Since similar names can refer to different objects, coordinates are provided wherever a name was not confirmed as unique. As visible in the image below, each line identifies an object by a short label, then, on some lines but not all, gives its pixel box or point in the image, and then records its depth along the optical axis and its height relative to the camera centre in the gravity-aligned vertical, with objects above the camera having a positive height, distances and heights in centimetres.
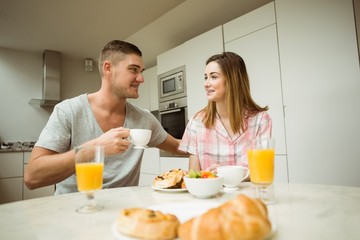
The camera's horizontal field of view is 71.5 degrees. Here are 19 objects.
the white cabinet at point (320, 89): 179 +35
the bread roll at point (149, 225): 44 -15
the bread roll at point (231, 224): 40 -14
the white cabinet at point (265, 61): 216 +70
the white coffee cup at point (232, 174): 91 -13
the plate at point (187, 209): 59 -17
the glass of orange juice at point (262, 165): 77 -9
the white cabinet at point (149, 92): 402 +80
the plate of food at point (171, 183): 93 -16
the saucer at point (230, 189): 92 -19
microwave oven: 324 +75
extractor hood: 425 +111
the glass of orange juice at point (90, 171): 72 -8
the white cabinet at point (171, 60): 328 +110
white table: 51 -19
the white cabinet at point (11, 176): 328 -42
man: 112 +8
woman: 147 +11
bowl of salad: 78 -15
